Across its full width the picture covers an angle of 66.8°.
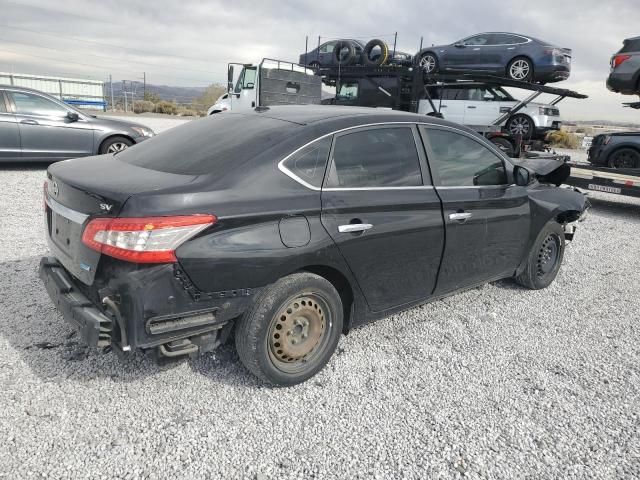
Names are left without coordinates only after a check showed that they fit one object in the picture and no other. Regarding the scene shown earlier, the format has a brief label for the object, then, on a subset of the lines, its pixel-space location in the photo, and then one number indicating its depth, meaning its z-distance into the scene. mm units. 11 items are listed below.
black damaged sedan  2324
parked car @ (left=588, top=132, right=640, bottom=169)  10227
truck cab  14781
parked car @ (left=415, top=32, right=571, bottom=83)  13586
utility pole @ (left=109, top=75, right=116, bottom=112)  32519
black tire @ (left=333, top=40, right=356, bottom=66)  16203
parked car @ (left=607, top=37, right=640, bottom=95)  10156
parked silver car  8367
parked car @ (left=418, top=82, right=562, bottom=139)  13680
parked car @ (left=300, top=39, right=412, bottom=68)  16203
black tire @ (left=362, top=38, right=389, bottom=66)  15898
